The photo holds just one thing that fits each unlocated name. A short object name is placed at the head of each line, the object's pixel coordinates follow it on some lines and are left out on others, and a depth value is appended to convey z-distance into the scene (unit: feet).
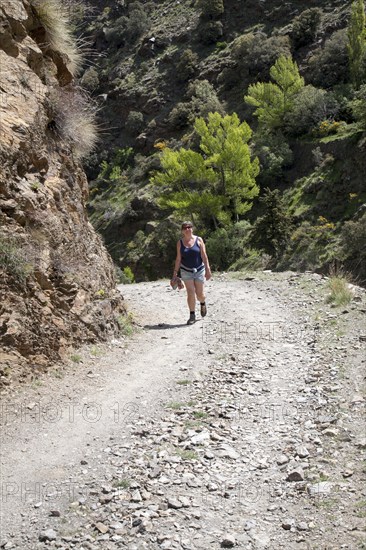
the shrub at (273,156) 136.46
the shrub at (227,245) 113.80
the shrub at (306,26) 175.83
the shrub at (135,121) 197.06
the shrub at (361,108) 116.98
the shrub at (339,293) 31.12
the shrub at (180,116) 184.44
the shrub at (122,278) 79.73
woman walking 30.27
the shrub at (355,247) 89.12
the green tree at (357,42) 144.15
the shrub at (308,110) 139.44
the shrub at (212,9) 209.15
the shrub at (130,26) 228.63
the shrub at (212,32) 205.67
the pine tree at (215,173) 109.70
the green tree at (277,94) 147.64
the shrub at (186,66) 198.49
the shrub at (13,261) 19.56
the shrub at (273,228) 104.47
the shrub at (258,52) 174.81
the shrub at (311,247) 97.91
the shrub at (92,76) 197.67
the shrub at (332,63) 154.81
